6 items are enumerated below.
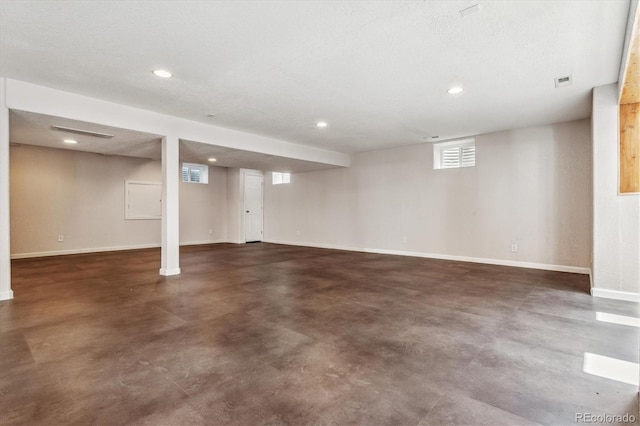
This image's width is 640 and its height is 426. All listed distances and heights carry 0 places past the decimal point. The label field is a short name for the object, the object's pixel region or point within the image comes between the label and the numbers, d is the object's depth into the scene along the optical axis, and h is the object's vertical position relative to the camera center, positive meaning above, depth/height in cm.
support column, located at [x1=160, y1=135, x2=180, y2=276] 506 +18
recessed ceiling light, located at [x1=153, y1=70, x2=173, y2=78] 340 +161
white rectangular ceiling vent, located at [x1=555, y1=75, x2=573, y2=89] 360 +158
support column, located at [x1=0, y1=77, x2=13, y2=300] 367 +9
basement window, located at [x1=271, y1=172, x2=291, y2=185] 1032 +125
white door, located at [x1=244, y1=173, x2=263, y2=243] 1041 +25
